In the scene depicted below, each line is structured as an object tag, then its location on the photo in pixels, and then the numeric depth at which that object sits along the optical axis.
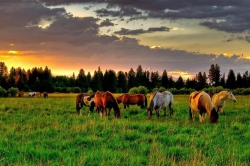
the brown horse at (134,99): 29.02
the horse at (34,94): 74.53
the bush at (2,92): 74.56
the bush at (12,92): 76.44
